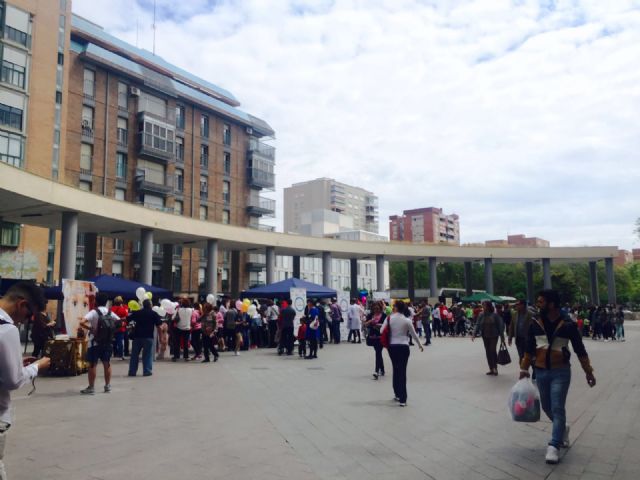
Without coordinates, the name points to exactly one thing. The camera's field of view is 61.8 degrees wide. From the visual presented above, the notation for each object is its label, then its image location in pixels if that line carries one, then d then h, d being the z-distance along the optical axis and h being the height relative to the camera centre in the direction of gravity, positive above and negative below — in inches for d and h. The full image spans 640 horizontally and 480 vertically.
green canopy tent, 1402.8 -23.8
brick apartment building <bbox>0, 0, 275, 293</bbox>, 1282.0 +475.4
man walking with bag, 214.2 -28.7
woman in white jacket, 331.7 -36.7
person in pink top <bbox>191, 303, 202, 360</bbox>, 623.5 -50.6
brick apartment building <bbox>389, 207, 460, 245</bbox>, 5526.6 +670.8
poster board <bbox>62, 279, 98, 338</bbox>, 465.4 -10.6
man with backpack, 368.5 -31.4
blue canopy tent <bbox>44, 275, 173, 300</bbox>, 666.5 +4.6
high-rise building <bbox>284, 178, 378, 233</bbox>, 4881.9 +836.6
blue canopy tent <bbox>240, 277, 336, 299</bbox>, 824.3 -0.1
